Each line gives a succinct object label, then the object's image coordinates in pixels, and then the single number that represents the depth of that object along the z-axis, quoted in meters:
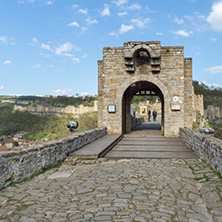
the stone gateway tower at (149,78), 10.64
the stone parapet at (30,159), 3.65
